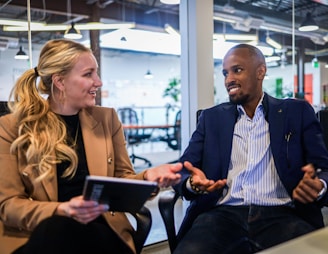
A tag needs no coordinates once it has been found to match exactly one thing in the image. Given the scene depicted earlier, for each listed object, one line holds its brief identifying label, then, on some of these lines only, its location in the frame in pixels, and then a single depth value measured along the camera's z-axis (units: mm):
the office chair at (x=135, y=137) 6493
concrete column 2623
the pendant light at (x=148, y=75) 11982
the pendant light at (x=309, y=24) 5577
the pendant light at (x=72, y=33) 5527
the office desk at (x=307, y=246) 938
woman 1249
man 1523
